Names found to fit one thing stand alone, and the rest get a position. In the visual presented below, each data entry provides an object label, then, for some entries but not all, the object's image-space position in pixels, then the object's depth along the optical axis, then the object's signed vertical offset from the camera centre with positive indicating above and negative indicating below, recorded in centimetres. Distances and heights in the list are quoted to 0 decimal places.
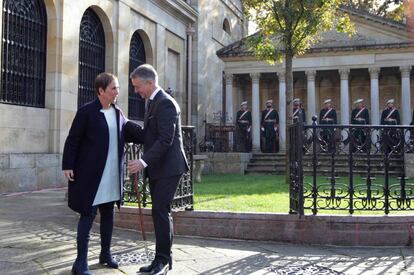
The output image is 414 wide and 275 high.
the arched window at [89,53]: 1562 +340
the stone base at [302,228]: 637 -96
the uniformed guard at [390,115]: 2036 +169
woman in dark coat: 467 -7
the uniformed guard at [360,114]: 2083 +176
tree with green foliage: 1298 +361
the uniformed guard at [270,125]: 2183 +137
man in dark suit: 465 -2
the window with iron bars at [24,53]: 1219 +268
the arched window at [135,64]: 1928 +360
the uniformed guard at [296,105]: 2098 +222
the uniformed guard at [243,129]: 2261 +122
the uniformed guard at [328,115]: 2095 +174
